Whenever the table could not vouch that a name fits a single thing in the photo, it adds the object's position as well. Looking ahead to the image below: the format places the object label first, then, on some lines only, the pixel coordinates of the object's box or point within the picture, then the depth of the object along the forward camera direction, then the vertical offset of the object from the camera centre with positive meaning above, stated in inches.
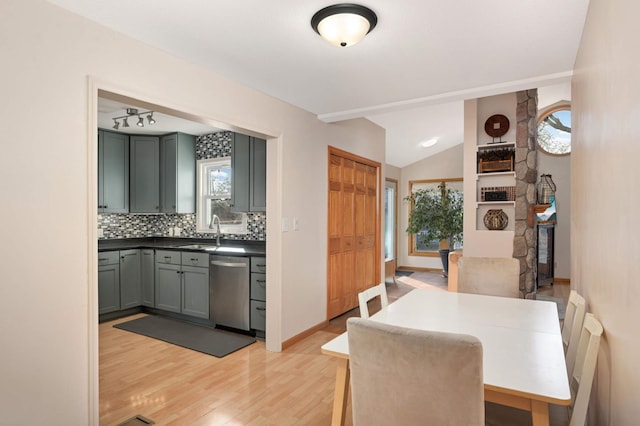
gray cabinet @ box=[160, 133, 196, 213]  197.8 +21.2
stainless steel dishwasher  151.8 -34.7
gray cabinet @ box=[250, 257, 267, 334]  146.9 -34.1
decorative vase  185.0 -4.7
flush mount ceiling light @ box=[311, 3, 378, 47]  73.5 +39.7
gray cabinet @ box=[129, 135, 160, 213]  202.2 +19.8
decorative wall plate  183.9 +44.1
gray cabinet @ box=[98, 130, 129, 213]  189.9 +21.2
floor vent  88.9 -52.5
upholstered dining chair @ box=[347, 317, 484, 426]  42.3 -20.5
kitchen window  198.2 +7.9
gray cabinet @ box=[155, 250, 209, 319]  165.9 -34.3
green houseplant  289.3 -4.8
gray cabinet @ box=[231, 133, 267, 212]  161.9 +17.4
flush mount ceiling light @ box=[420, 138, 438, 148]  287.1 +55.3
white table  48.8 -23.7
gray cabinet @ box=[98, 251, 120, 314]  170.7 -33.8
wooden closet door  172.2 -10.7
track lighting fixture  152.4 +42.4
